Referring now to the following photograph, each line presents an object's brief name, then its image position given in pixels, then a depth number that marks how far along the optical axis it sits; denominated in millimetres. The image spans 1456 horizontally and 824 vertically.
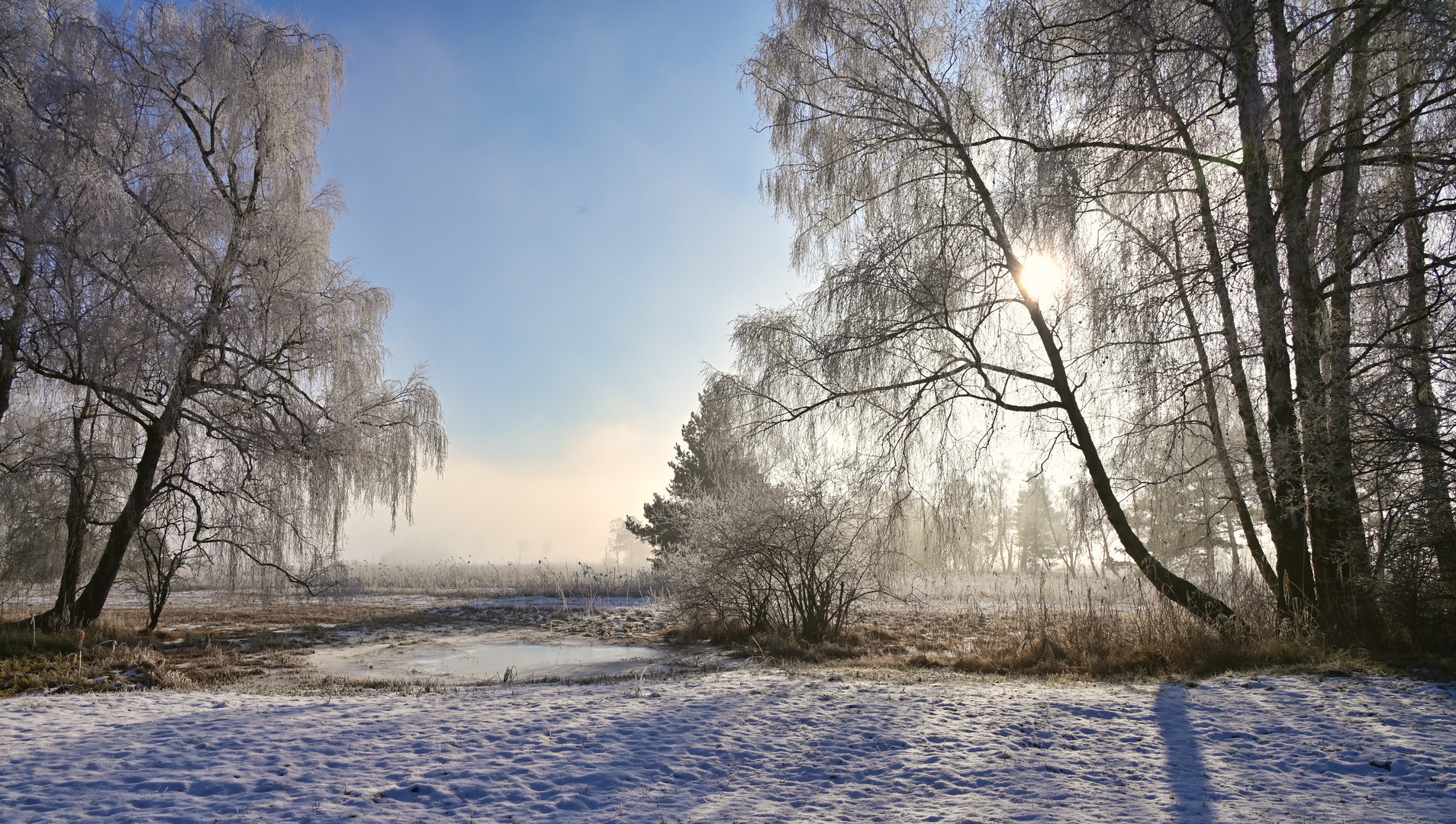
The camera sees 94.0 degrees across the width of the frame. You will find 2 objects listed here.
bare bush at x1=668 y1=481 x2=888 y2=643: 10820
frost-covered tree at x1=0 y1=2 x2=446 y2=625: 9656
